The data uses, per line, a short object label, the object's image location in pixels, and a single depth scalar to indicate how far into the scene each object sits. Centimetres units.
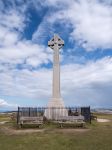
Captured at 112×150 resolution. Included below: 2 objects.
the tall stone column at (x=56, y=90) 1065
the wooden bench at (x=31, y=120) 879
